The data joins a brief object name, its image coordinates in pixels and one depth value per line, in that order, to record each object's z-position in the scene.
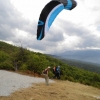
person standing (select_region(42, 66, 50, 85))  8.07
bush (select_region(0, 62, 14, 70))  14.88
